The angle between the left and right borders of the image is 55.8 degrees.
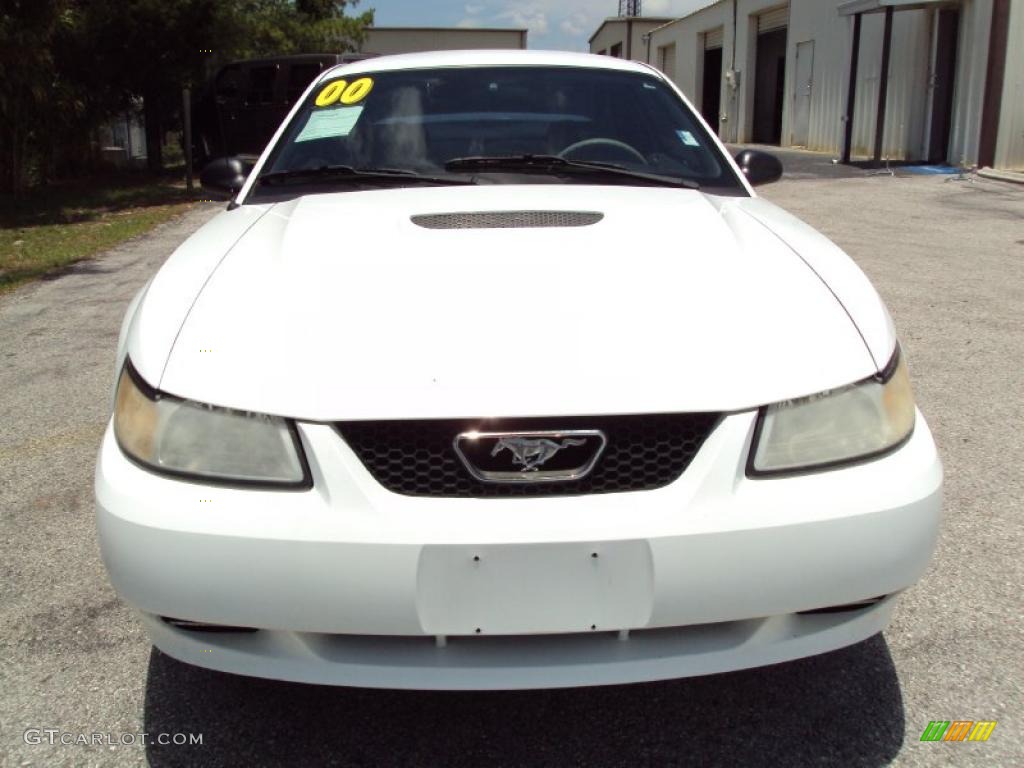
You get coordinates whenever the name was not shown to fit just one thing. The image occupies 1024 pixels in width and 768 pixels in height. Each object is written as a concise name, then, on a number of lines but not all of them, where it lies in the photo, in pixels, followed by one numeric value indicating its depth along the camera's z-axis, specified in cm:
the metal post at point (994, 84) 1445
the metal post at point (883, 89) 1609
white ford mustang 163
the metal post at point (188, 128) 1326
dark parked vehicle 1342
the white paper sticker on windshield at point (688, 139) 314
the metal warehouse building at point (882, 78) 1467
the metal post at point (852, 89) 1694
